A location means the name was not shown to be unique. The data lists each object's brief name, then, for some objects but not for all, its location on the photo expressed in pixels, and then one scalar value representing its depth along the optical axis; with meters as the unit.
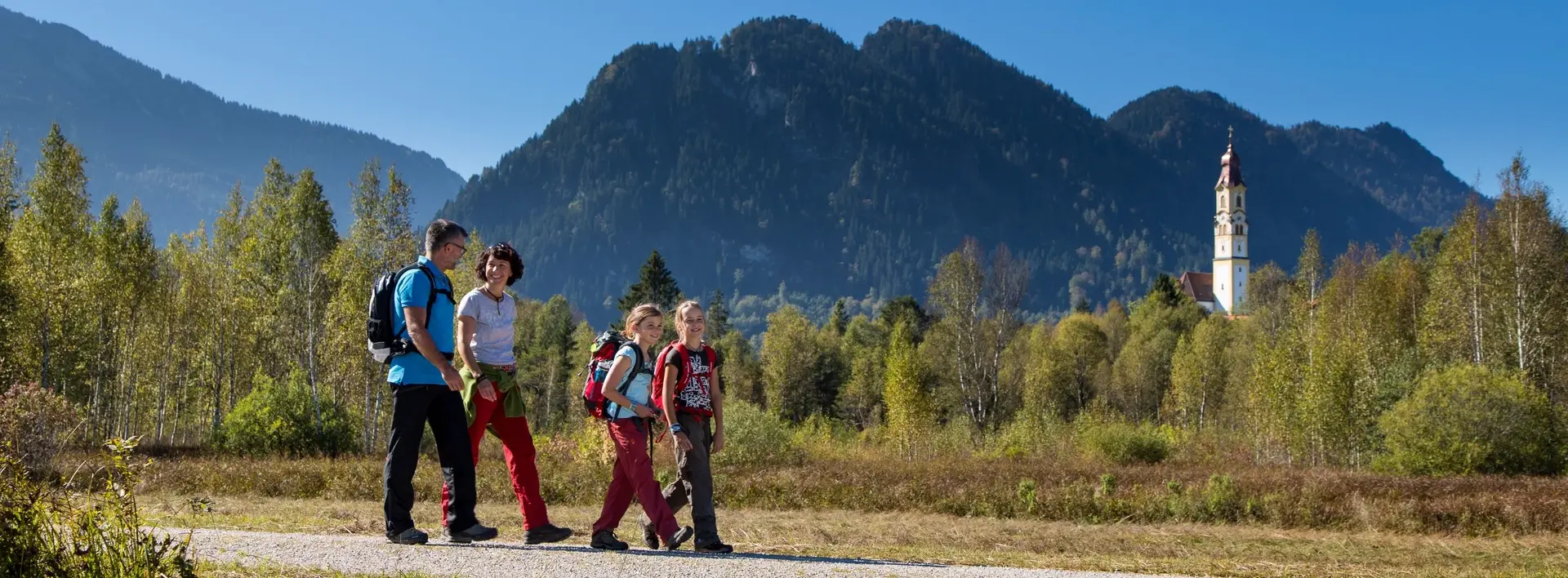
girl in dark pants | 7.21
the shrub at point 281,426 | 26.03
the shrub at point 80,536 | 4.69
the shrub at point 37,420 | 14.62
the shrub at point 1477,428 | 23.89
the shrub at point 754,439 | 26.09
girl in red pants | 7.10
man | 6.40
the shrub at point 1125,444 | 31.09
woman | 6.78
